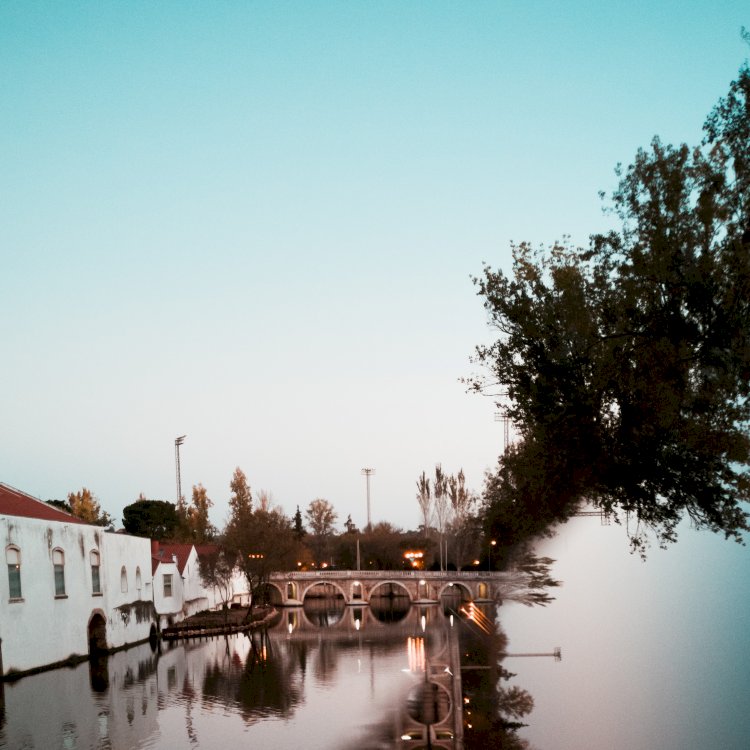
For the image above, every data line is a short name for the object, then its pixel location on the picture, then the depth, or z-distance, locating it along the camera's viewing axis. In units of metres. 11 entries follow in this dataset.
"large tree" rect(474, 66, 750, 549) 15.98
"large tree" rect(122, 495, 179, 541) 102.56
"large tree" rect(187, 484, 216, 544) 86.06
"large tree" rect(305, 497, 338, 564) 122.25
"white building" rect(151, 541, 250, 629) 54.62
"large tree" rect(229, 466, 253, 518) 80.44
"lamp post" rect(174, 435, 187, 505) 88.26
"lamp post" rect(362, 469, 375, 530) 107.74
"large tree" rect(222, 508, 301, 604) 66.62
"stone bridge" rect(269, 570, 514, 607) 83.88
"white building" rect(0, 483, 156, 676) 33.31
